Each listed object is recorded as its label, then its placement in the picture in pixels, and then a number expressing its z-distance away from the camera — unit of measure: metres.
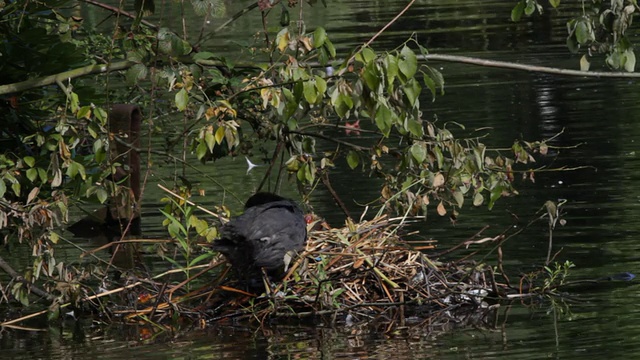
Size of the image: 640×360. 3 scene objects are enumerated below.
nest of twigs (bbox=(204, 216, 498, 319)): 18.08
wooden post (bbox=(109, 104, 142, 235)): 26.33
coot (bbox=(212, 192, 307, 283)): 17.83
